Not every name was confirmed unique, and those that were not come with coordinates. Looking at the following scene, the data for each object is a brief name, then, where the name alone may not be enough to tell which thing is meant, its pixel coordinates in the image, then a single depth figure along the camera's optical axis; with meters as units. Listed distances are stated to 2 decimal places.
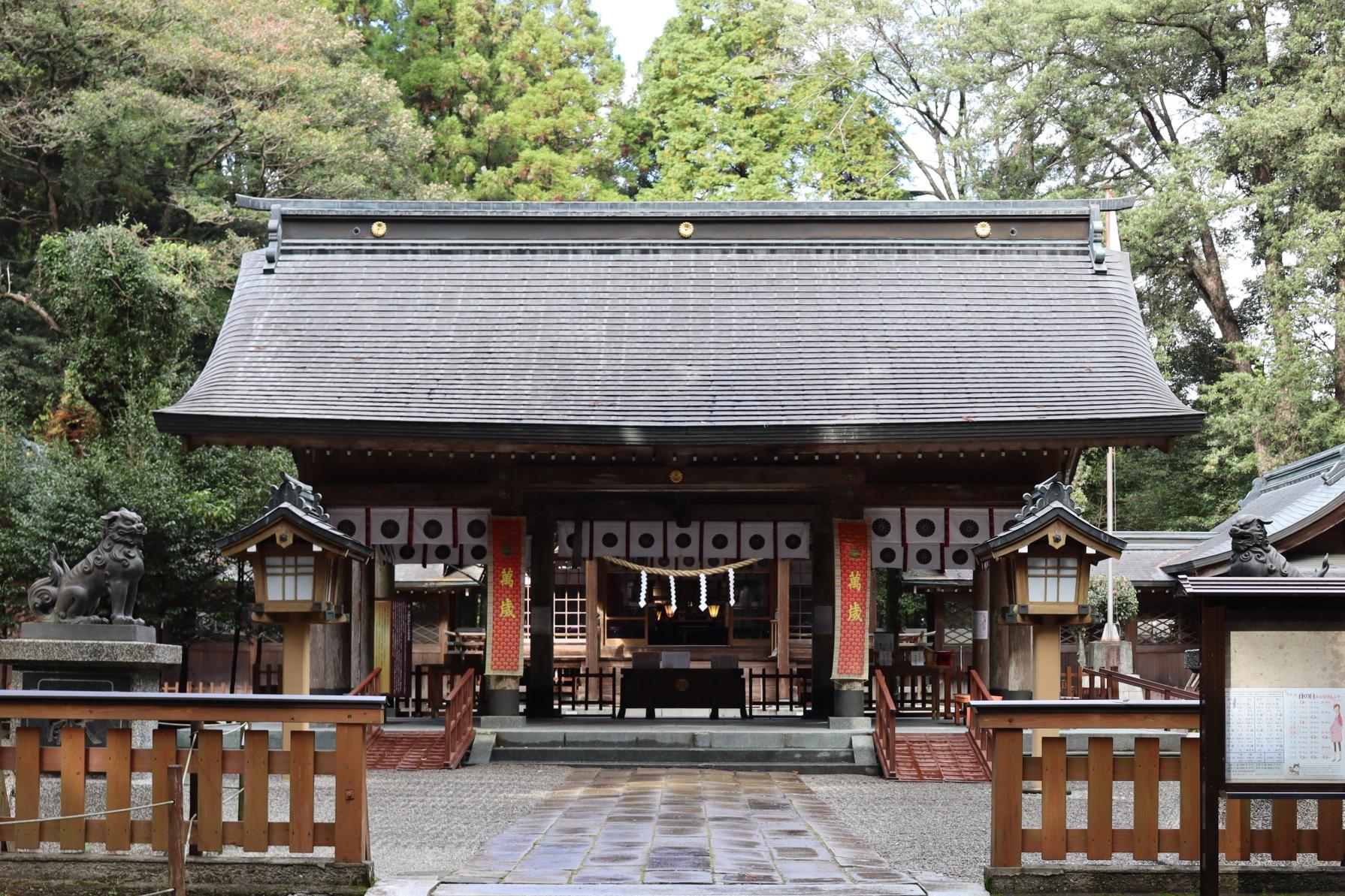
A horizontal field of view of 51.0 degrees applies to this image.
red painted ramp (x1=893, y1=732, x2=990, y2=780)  14.28
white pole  19.56
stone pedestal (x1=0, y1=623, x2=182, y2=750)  11.70
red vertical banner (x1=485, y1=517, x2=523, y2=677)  15.91
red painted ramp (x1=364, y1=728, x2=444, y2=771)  14.66
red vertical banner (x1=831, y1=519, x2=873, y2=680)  15.80
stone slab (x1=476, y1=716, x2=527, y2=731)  15.68
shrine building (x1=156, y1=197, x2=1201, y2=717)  15.32
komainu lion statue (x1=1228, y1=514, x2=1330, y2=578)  10.18
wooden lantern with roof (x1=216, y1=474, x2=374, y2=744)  13.38
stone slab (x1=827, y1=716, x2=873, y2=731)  15.53
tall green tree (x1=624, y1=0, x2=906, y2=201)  34.81
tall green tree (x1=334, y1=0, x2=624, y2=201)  37.06
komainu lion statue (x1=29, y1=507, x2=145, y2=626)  12.16
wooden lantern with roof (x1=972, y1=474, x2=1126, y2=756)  13.21
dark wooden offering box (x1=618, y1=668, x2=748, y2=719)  17.02
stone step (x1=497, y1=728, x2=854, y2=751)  15.28
